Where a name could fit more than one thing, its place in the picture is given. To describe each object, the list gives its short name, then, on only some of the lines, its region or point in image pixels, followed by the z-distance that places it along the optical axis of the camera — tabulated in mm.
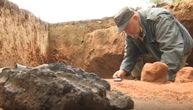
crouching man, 1958
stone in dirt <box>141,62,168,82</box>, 1740
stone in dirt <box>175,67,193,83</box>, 1760
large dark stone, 934
